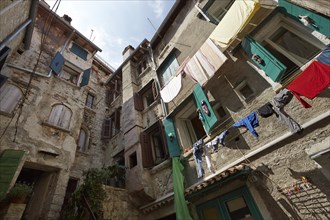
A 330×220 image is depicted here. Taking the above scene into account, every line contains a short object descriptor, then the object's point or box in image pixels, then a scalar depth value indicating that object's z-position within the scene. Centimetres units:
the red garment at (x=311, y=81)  388
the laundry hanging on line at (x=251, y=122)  491
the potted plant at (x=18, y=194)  600
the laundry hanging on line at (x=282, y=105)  451
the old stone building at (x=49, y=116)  759
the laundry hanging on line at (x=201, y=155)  585
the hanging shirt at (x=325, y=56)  396
